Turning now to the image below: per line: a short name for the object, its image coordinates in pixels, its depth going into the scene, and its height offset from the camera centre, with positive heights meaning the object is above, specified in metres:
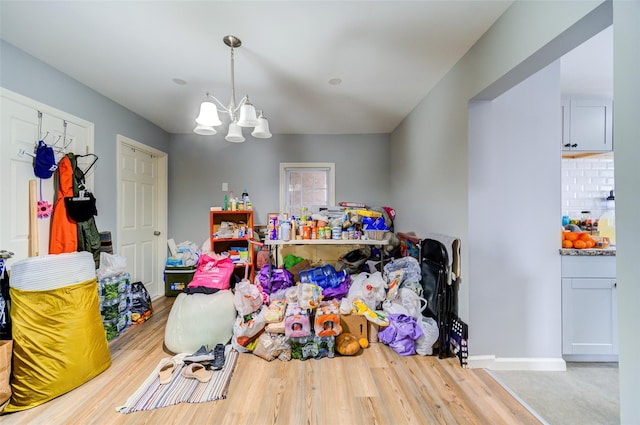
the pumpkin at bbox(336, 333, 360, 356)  2.13 -1.15
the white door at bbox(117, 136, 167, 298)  3.06 -0.01
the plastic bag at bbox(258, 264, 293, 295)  2.89 -0.81
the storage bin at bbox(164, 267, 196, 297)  3.60 -0.97
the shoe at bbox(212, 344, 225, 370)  1.93 -1.17
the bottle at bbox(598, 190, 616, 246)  2.58 -0.14
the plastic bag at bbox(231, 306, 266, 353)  2.15 -1.04
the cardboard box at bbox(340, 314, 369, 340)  2.32 -1.04
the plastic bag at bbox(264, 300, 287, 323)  2.20 -0.92
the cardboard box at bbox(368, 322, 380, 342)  2.36 -1.14
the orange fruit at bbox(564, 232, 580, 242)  2.03 -0.20
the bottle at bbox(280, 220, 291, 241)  2.84 -0.22
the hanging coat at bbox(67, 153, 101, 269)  2.33 -0.18
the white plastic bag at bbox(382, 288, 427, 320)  2.32 -0.89
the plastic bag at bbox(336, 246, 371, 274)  3.30 -0.66
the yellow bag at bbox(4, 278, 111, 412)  1.59 -0.89
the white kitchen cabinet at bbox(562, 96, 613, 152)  2.53 +0.89
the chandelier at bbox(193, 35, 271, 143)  1.84 +0.72
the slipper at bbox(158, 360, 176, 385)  1.79 -1.21
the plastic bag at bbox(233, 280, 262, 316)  2.33 -0.83
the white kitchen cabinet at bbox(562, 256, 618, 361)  1.98 -0.76
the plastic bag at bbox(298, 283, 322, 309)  2.29 -0.81
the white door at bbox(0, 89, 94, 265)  1.85 +0.41
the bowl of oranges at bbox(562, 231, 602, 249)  2.00 -0.24
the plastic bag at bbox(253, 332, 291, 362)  2.09 -1.14
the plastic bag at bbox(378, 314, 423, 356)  2.15 -1.08
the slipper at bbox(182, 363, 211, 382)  1.81 -1.20
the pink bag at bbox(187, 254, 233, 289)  2.50 -0.65
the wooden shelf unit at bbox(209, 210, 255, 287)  3.62 -0.37
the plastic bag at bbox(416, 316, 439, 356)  2.13 -1.09
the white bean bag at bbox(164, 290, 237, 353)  2.13 -0.97
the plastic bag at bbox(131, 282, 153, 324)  2.82 -1.08
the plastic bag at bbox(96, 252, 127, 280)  2.52 -0.54
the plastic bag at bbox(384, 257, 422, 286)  2.50 -0.60
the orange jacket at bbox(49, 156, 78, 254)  2.17 -0.09
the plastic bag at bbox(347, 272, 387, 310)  2.52 -0.82
